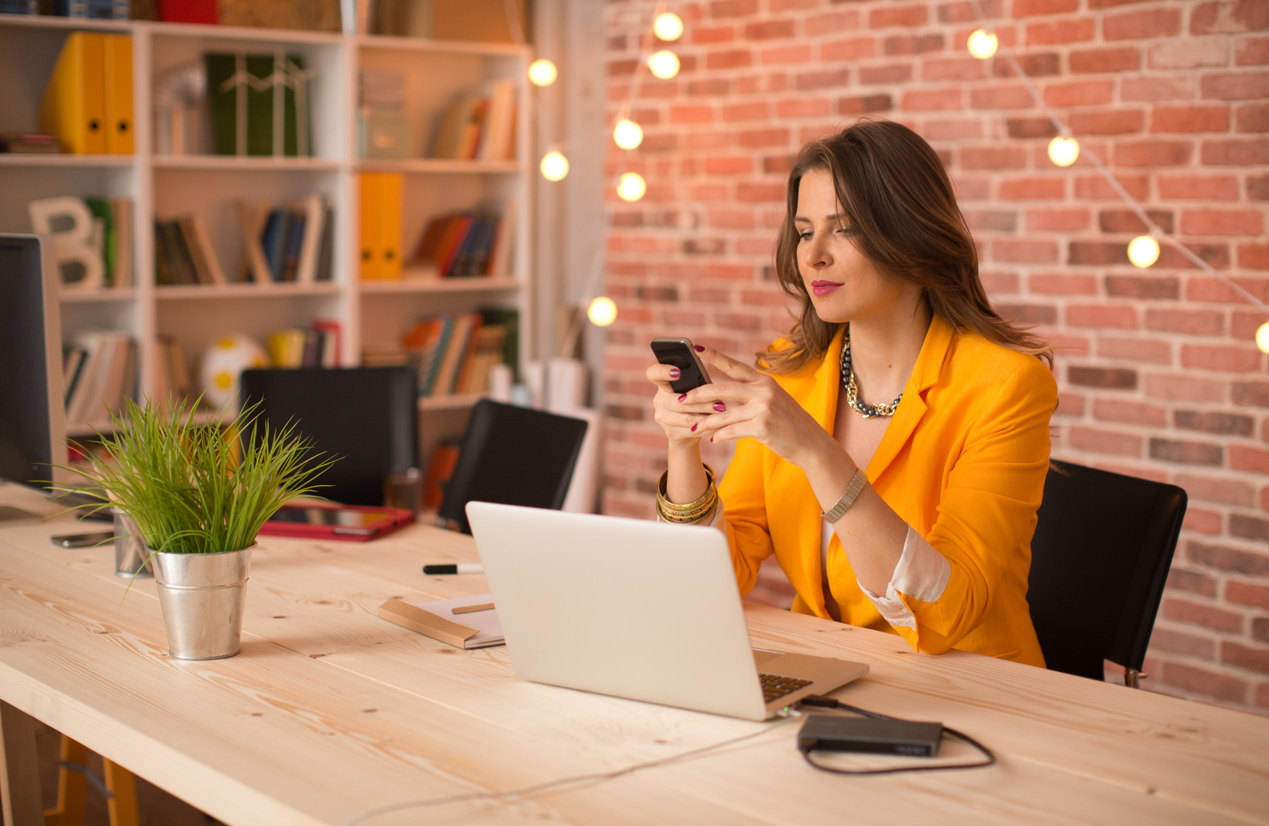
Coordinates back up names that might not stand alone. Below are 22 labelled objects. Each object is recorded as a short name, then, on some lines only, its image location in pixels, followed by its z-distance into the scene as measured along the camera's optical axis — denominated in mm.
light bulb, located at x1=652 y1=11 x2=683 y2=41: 3585
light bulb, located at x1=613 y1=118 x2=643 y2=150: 3699
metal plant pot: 1410
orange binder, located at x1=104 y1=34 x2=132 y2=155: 3510
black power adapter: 1145
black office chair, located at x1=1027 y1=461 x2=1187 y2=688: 1749
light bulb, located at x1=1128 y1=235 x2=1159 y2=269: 2830
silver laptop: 1158
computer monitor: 1961
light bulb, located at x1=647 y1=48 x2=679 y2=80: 3598
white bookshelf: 3623
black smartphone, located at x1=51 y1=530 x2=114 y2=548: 2020
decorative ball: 3883
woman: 1468
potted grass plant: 1402
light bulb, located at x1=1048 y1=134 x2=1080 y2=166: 2951
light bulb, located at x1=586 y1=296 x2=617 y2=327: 3778
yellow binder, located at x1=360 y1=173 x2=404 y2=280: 4070
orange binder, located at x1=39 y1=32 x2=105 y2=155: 3465
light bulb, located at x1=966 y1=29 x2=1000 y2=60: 3059
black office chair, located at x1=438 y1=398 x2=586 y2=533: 2449
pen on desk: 1872
